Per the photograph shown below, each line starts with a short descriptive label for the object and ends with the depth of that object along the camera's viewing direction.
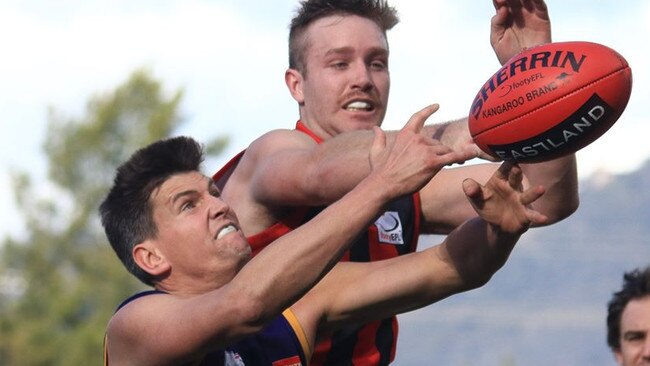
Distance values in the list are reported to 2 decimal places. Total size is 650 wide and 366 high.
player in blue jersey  11.49
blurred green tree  70.04
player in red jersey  13.15
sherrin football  11.72
